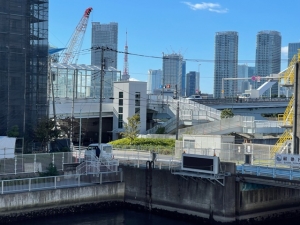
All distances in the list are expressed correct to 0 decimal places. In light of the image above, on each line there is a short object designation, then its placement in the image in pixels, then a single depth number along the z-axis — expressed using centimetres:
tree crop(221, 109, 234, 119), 7399
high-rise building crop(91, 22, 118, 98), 9450
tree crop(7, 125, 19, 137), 4791
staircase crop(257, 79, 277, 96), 14450
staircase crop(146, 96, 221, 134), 7096
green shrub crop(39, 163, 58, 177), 3753
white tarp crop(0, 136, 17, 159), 4197
